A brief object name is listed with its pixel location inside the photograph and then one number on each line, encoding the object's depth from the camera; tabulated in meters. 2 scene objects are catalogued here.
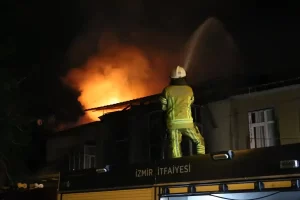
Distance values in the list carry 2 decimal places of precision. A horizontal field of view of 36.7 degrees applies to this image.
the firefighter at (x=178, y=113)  7.62
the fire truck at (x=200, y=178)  5.00
